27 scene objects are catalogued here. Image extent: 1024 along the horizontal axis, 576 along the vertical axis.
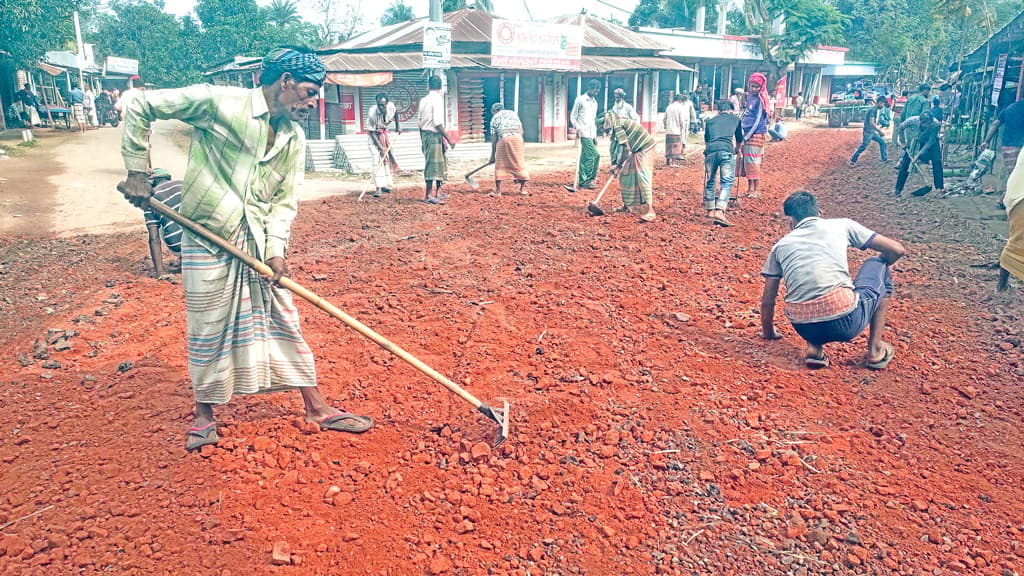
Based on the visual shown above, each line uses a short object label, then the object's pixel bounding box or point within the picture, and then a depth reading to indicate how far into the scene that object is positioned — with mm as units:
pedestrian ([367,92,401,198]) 10922
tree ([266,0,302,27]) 46450
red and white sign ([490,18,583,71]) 18750
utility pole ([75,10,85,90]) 25953
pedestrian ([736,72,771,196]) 8584
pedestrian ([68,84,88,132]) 25209
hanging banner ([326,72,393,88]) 15734
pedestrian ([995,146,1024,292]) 4875
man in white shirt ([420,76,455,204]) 9898
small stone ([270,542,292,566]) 2518
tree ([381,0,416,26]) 49038
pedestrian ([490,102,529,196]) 10484
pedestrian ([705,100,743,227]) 8188
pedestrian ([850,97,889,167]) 14266
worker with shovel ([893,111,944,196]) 10062
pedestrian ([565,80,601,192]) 11008
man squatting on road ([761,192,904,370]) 3992
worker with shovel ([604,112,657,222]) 8375
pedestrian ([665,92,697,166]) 15156
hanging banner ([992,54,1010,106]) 12822
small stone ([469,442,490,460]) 3227
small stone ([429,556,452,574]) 2503
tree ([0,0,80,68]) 19109
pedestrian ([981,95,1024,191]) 9281
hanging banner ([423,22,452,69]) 13008
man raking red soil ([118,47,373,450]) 2920
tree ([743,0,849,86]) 32406
